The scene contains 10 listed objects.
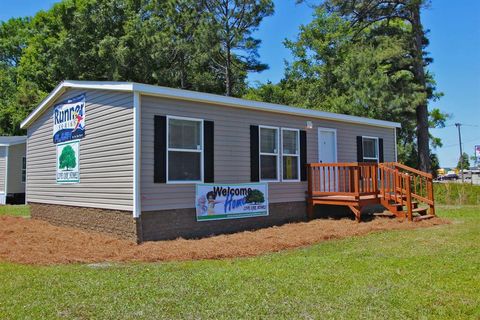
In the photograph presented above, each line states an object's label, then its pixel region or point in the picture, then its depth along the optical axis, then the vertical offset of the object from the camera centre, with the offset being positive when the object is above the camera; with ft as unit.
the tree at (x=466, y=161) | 292.96 +12.66
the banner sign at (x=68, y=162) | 33.06 +1.63
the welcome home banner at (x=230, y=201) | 30.40 -1.38
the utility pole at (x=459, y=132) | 169.53 +18.34
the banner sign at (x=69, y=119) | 32.76 +4.95
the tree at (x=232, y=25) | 77.11 +27.67
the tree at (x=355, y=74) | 71.31 +19.33
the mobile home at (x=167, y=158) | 27.81 +1.76
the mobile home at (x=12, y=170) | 62.85 +1.93
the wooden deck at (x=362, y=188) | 35.30 -0.61
